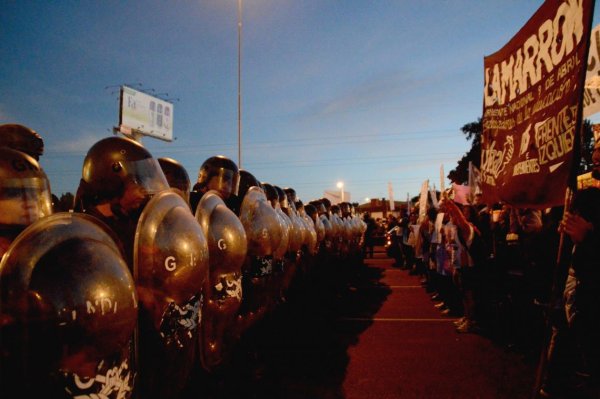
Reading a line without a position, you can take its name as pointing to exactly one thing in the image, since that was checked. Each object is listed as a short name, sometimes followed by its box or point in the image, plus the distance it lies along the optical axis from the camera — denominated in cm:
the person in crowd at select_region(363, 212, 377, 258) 1985
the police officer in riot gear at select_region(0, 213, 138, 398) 124
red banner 243
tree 3488
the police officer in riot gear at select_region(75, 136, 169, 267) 217
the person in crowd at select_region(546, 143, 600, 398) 271
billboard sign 3203
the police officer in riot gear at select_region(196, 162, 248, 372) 285
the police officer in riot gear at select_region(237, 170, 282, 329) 371
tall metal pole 1728
